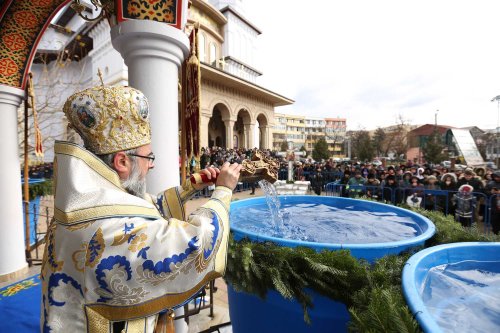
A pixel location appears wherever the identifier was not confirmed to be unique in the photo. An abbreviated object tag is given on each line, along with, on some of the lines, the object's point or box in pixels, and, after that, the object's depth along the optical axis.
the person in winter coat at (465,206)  6.96
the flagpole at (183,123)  3.03
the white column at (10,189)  4.29
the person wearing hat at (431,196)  7.78
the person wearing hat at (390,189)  8.60
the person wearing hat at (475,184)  7.52
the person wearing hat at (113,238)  1.03
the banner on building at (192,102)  2.92
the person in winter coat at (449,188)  7.57
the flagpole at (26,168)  4.70
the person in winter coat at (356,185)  9.14
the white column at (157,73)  2.42
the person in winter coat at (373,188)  8.82
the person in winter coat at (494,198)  6.46
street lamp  22.54
